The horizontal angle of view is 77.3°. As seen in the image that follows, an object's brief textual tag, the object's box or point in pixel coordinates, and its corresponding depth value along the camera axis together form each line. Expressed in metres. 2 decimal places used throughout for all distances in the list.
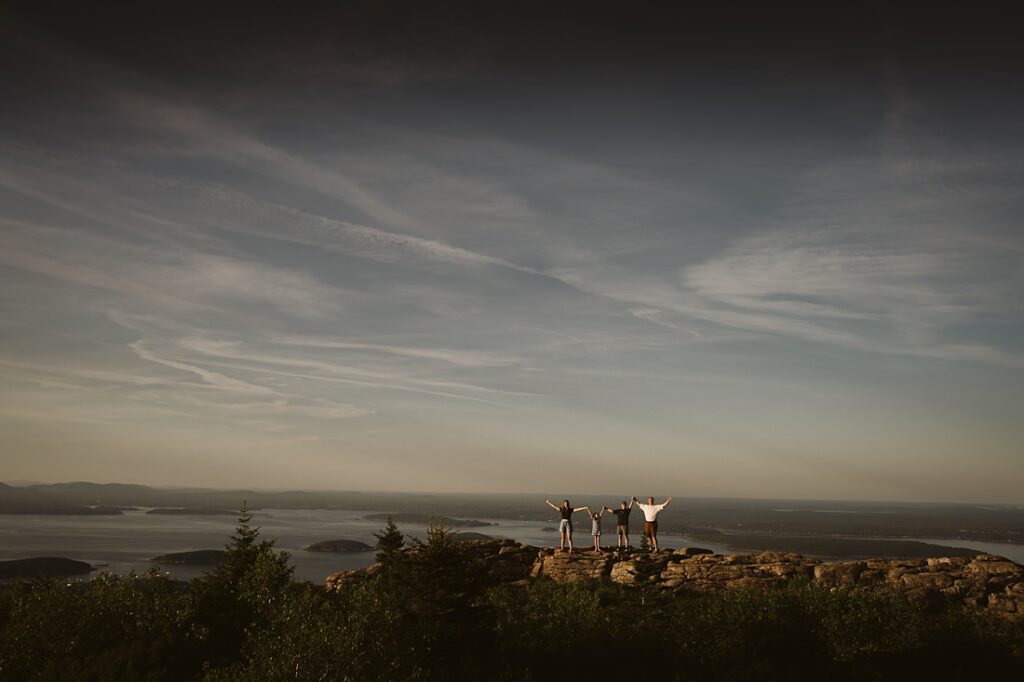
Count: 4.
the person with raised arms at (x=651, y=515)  40.84
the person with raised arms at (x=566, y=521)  39.91
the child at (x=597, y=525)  42.57
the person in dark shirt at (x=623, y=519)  42.38
